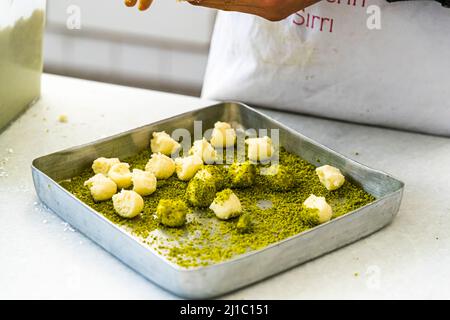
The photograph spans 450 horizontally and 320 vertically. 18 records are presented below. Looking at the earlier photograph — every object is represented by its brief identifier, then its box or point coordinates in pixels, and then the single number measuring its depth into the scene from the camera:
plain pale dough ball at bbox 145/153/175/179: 1.18
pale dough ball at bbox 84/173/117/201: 1.11
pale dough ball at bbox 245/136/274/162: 1.24
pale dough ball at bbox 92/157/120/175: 1.18
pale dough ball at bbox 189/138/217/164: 1.24
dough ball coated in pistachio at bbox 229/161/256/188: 1.16
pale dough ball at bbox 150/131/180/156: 1.25
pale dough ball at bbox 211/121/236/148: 1.29
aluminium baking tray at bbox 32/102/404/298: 0.94
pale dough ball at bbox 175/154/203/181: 1.19
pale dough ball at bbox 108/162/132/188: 1.15
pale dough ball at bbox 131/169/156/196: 1.13
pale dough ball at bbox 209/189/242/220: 1.07
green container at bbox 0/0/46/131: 1.30
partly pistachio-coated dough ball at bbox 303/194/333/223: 1.06
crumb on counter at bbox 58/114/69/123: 1.41
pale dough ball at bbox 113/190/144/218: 1.07
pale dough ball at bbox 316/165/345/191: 1.15
